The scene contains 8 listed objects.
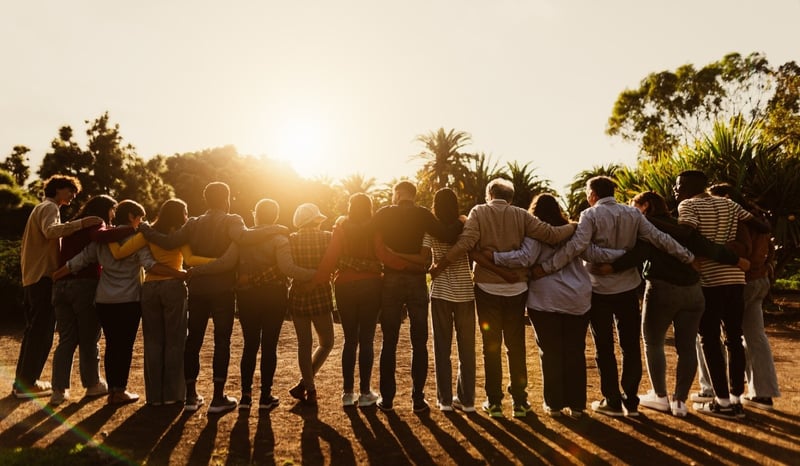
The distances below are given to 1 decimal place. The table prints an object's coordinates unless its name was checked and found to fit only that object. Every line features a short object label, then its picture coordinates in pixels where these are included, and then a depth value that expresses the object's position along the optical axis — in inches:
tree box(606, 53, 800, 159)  1295.5
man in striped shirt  198.5
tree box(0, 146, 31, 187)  1238.9
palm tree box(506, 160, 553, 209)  1064.8
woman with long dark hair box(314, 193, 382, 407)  201.0
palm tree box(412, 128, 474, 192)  1515.7
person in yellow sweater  203.5
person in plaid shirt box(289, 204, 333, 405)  205.9
